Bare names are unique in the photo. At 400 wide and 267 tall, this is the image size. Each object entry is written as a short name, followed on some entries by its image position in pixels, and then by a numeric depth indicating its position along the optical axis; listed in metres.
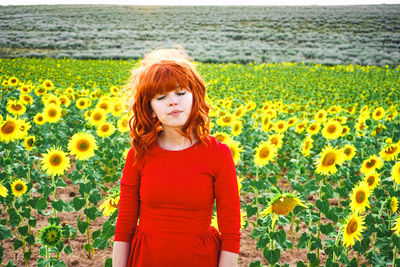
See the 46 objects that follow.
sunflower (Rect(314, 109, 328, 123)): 4.78
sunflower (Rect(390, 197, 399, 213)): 2.48
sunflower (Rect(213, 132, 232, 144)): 3.17
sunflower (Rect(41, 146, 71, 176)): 2.89
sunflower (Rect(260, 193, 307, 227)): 1.82
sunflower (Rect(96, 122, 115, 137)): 4.09
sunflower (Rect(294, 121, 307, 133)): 4.51
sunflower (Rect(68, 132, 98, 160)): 3.13
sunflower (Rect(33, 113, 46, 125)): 4.41
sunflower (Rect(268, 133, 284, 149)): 3.69
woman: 1.51
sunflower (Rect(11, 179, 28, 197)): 2.86
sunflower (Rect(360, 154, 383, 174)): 3.08
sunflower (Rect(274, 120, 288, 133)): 4.57
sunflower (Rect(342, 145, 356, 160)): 3.37
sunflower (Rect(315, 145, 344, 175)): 2.83
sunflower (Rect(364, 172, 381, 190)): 2.82
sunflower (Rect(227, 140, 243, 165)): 2.93
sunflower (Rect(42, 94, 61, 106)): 4.91
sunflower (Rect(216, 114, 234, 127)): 4.35
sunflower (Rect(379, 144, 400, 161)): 3.21
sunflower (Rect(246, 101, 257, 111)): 5.97
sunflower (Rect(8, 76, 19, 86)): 6.65
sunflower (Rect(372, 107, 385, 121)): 5.02
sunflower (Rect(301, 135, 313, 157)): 3.59
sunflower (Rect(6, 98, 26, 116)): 4.55
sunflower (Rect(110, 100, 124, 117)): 4.70
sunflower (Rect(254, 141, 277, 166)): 3.12
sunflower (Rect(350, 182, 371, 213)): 2.50
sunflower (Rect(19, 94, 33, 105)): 5.34
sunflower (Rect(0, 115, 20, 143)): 3.24
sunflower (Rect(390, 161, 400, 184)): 2.78
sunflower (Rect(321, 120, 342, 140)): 4.05
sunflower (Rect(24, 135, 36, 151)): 3.30
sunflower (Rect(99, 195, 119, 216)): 2.07
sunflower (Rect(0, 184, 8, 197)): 2.12
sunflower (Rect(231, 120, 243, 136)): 4.18
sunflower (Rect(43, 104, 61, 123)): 4.34
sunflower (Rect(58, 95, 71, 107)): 5.36
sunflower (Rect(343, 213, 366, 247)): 2.15
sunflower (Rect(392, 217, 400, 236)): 2.17
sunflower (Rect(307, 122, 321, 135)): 4.25
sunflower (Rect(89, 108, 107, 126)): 4.30
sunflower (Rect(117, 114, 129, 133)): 4.12
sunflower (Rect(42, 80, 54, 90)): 6.43
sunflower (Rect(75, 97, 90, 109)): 5.32
